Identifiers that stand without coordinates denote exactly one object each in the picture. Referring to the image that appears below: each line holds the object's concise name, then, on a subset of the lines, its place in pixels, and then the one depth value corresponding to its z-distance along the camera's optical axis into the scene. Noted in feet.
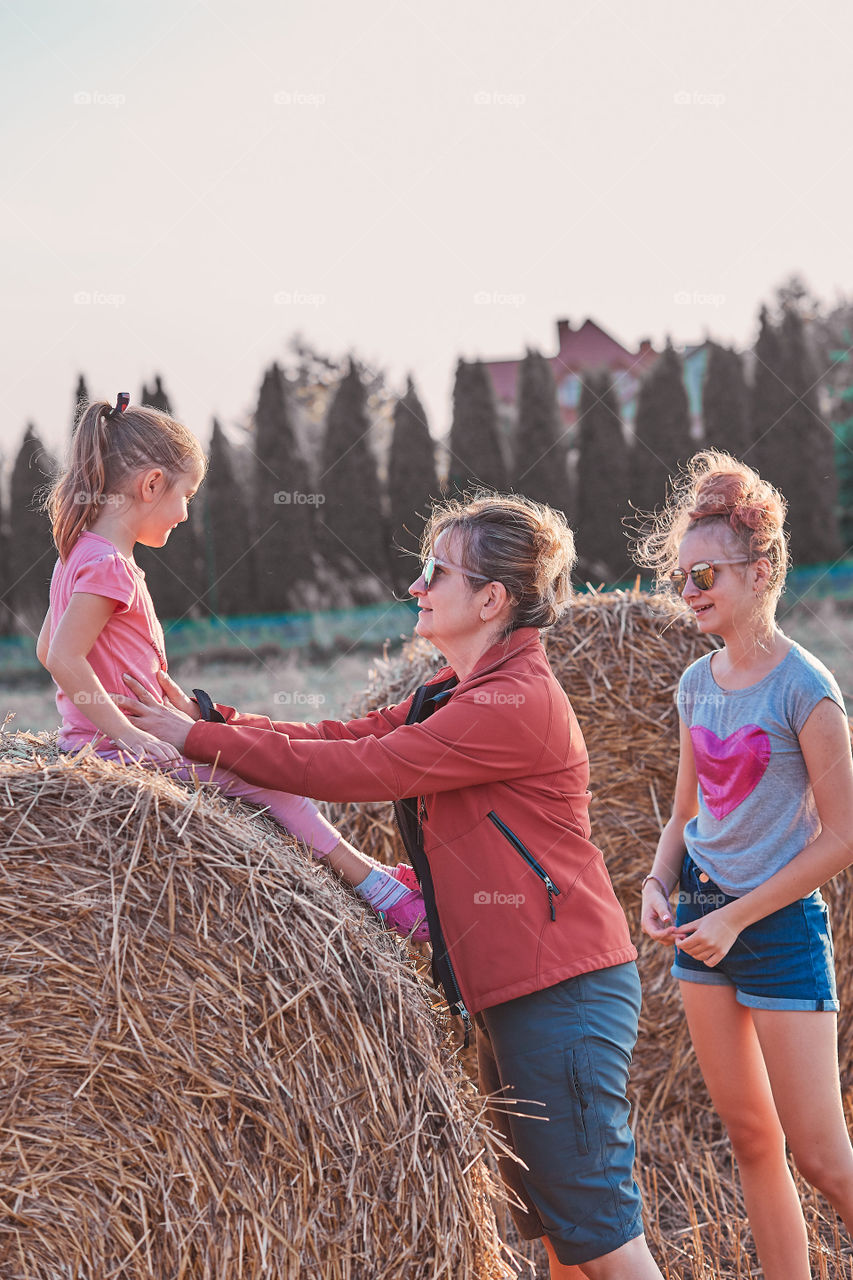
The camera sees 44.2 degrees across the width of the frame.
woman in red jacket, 6.81
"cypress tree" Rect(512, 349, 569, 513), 45.42
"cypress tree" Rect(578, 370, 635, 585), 45.47
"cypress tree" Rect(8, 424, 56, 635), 46.09
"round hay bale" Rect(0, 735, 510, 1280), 6.40
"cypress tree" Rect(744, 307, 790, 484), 46.03
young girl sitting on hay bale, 7.73
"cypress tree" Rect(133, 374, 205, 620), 44.09
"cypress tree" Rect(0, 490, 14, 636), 48.37
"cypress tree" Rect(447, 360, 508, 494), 45.21
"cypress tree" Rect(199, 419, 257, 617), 45.03
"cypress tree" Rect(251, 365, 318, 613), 44.98
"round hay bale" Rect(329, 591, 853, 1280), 12.03
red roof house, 80.43
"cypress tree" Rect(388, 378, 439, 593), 45.83
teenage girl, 7.69
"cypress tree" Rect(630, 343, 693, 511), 45.96
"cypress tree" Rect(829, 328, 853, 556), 56.65
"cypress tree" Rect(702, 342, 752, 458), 46.70
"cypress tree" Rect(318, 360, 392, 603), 45.42
